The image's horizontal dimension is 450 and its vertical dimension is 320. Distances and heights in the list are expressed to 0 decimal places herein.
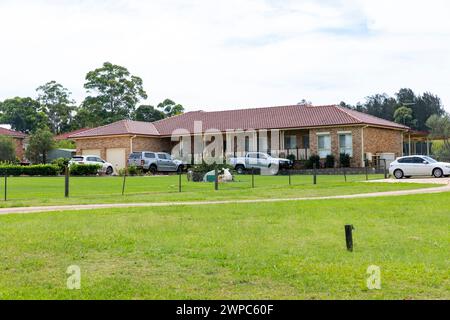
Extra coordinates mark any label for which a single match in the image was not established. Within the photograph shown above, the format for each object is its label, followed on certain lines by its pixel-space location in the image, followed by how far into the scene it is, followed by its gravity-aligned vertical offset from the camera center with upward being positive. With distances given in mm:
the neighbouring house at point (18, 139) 61994 +3864
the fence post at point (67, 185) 21688 -356
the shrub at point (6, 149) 53156 +2399
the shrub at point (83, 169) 39156 +388
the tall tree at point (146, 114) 77562 +7756
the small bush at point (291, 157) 46125 +1144
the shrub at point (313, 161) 44438 +780
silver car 43625 +882
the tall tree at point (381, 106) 96356 +10780
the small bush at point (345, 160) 43172 +795
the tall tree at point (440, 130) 62103 +4267
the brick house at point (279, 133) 44344 +3206
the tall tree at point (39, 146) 53656 +2649
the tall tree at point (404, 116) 81312 +7472
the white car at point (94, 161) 42078 +989
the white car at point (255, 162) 41312 +713
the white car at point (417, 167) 32938 +153
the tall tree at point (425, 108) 93512 +10099
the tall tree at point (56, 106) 88688 +10284
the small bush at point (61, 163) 40406 +864
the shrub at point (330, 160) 43812 +824
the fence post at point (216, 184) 25312 -466
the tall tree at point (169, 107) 79862 +8905
